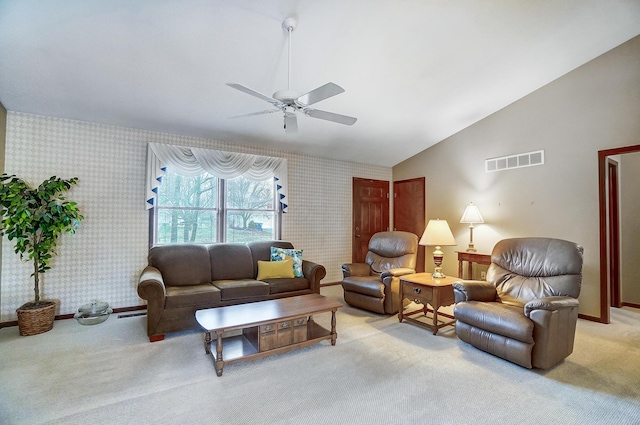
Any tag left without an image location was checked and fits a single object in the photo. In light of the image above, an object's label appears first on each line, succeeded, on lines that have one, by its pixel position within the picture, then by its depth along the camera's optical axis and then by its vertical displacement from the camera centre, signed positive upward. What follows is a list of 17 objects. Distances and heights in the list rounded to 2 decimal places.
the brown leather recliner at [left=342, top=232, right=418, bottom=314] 3.96 -0.77
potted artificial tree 3.20 -0.06
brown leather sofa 3.20 -0.81
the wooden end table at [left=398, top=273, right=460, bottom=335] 3.40 -0.88
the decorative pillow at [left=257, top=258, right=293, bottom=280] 4.28 -0.72
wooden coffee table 2.56 -0.99
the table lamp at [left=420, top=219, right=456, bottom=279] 3.76 -0.25
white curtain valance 4.23 +0.80
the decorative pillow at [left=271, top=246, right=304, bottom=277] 4.47 -0.56
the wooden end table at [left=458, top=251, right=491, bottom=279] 4.52 -0.63
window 4.48 +0.13
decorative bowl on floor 3.61 -1.14
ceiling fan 2.33 +0.95
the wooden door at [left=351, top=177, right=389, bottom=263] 6.29 +0.12
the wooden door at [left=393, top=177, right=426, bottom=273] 6.09 +0.21
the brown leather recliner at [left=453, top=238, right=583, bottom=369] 2.54 -0.80
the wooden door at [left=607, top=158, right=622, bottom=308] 4.31 -0.23
